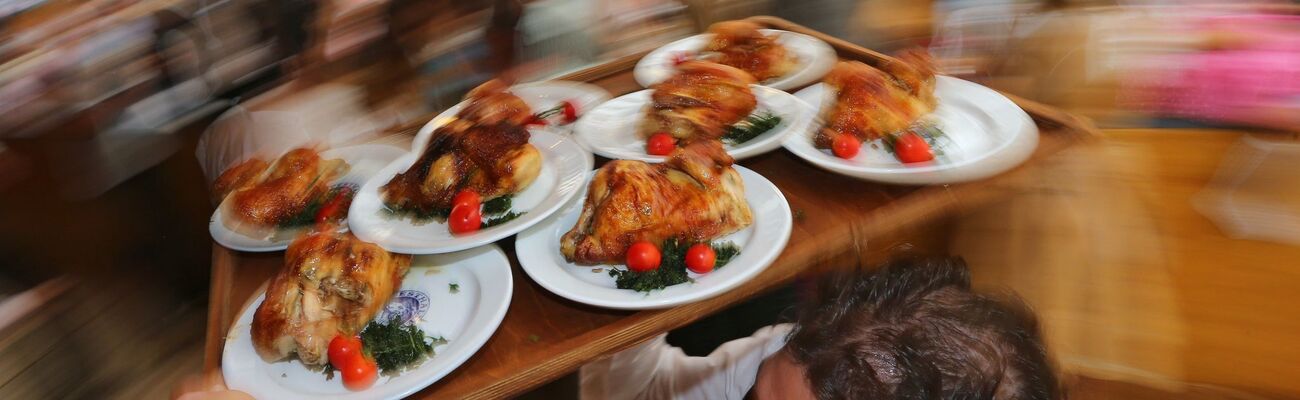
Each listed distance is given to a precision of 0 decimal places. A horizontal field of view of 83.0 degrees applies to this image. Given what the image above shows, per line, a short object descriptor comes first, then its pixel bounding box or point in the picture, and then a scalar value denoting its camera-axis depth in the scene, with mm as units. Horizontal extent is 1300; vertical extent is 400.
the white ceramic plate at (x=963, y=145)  1201
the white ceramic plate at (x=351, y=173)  810
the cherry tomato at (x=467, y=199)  1072
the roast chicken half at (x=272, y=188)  692
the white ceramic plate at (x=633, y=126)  1288
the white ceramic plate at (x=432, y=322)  847
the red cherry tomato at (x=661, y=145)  1278
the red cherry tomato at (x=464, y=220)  1055
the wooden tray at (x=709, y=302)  907
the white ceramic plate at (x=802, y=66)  1357
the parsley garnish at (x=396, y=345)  877
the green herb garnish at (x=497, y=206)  1121
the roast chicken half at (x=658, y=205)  1055
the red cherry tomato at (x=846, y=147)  1270
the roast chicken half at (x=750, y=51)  1276
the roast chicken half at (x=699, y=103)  1303
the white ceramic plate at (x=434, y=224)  1022
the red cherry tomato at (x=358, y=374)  849
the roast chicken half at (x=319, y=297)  866
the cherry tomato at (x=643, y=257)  1025
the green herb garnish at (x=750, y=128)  1332
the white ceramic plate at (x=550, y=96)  845
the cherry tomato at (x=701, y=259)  1018
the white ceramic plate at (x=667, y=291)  977
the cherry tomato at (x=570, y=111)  1228
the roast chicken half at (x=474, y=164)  967
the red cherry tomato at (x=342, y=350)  859
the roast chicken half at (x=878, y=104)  1295
